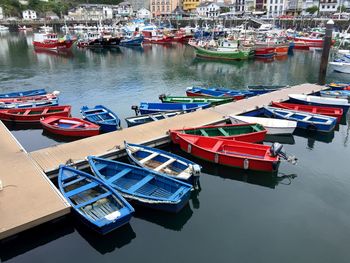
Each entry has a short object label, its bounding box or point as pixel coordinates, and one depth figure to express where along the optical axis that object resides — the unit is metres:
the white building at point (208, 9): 123.29
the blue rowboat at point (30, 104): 20.94
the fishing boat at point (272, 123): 17.45
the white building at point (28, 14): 142.12
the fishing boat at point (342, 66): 38.28
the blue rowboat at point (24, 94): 23.47
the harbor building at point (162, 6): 137.75
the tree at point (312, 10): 104.94
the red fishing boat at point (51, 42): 60.88
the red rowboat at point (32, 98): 22.06
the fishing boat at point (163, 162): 12.08
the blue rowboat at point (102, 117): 17.78
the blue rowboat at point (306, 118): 18.30
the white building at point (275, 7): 114.78
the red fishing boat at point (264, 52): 51.72
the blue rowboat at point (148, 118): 18.39
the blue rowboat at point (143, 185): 10.75
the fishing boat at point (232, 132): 15.75
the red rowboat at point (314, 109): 19.84
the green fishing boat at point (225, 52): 47.94
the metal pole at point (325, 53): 29.38
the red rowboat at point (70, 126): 17.25
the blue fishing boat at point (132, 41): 70.75
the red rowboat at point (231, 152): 13.51
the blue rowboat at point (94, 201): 9.65
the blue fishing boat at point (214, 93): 24.37
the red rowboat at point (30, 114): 19.70
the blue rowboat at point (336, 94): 23.16
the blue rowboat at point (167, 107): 20.47
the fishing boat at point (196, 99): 22.17
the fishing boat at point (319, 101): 21.16
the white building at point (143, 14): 136.99
